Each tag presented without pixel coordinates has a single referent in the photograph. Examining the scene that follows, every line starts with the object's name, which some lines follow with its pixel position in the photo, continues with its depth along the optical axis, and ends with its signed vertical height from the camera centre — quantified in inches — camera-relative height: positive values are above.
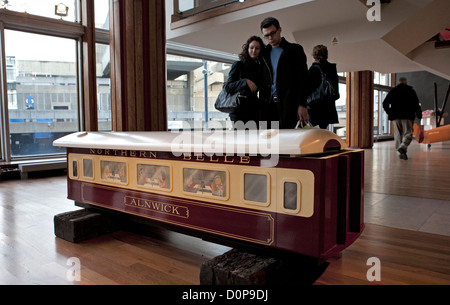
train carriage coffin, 64.9 -11.9
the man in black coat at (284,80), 92.0 +13.0
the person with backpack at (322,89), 116.5 +13.2
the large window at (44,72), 233.6 +45.3
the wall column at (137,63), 154.4 +31.1
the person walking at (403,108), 270.8 +15.0
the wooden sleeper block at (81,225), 101.2 -27.7
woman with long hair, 90.0 +13.9
